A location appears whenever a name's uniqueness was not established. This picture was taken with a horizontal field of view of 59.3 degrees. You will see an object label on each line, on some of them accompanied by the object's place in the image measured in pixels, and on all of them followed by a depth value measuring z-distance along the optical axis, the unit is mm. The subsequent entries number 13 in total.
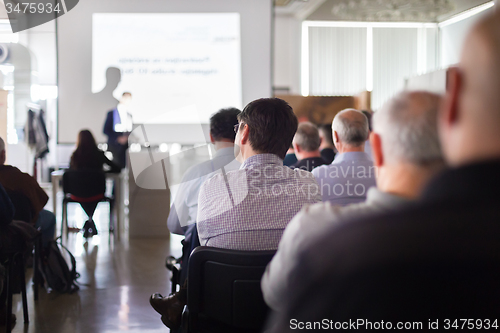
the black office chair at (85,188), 4707
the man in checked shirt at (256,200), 1456
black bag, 3205
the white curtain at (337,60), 9727
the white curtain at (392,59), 9898
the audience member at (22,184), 2639
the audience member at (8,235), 2342
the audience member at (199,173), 2363
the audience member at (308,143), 3113
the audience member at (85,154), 4789
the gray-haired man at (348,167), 2311
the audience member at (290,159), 3608
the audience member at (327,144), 3898
